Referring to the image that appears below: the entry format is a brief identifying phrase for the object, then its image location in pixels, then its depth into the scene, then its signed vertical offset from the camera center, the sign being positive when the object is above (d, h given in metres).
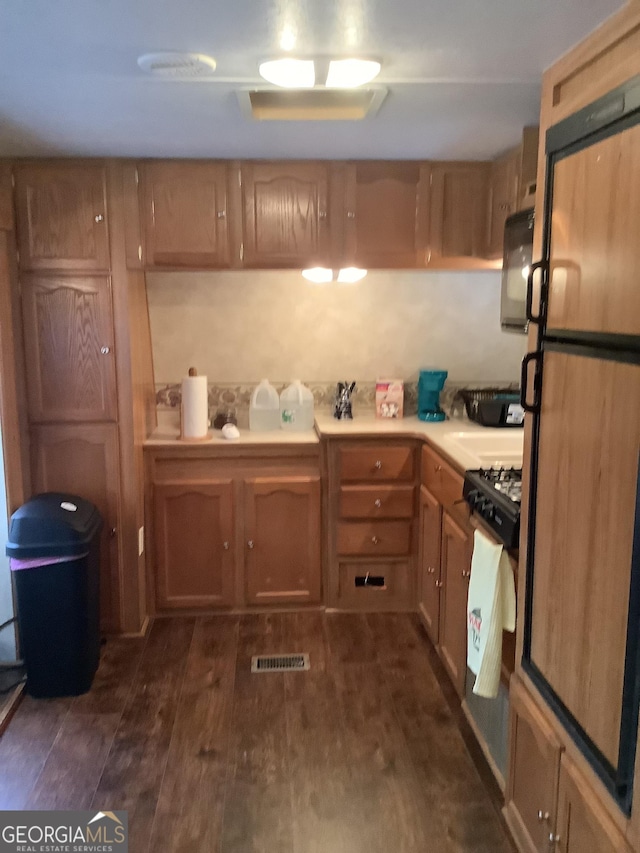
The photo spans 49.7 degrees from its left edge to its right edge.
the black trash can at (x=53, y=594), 2.75 -1.10
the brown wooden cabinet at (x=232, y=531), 3.39 -1.05
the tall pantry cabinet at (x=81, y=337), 3.00 -0.09
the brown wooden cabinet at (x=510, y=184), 2.49 +0.53
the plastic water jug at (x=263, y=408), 3.68 -0.48
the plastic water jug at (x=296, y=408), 3.68 -0.48
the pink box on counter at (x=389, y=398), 3.71 -0.43
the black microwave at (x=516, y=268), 2.45 +0.18
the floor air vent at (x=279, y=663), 3.04 -1.52
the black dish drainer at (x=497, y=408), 3.47 -0.45
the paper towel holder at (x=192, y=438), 3.40 -0.59
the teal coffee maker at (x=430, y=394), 3.67 -0.40
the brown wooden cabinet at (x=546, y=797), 1.53 -1.17
